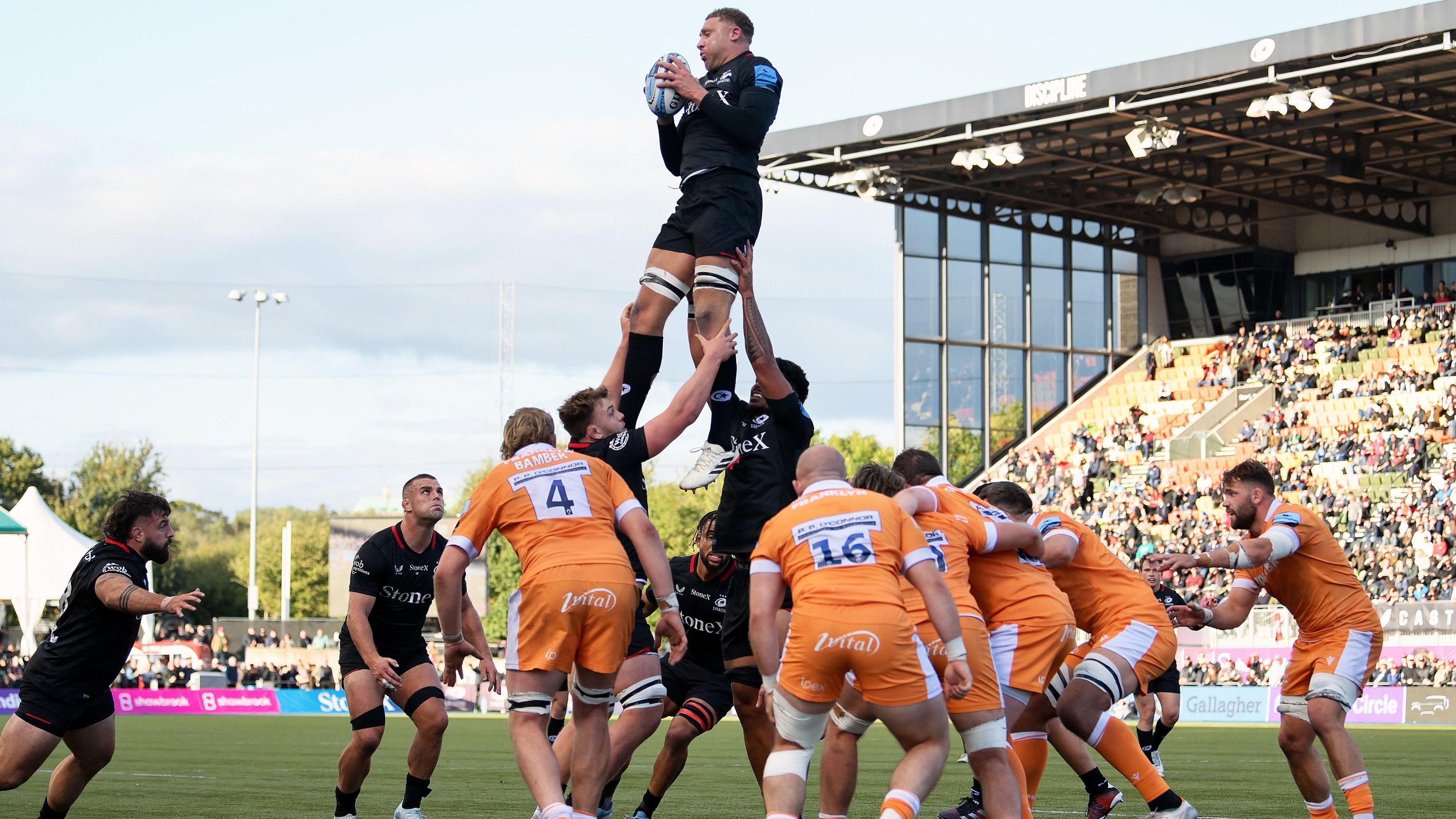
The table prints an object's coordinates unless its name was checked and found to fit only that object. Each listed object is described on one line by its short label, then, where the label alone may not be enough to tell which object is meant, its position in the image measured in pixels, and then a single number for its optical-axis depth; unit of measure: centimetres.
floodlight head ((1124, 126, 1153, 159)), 3391
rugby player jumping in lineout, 835
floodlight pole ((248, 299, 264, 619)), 4972
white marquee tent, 3656
